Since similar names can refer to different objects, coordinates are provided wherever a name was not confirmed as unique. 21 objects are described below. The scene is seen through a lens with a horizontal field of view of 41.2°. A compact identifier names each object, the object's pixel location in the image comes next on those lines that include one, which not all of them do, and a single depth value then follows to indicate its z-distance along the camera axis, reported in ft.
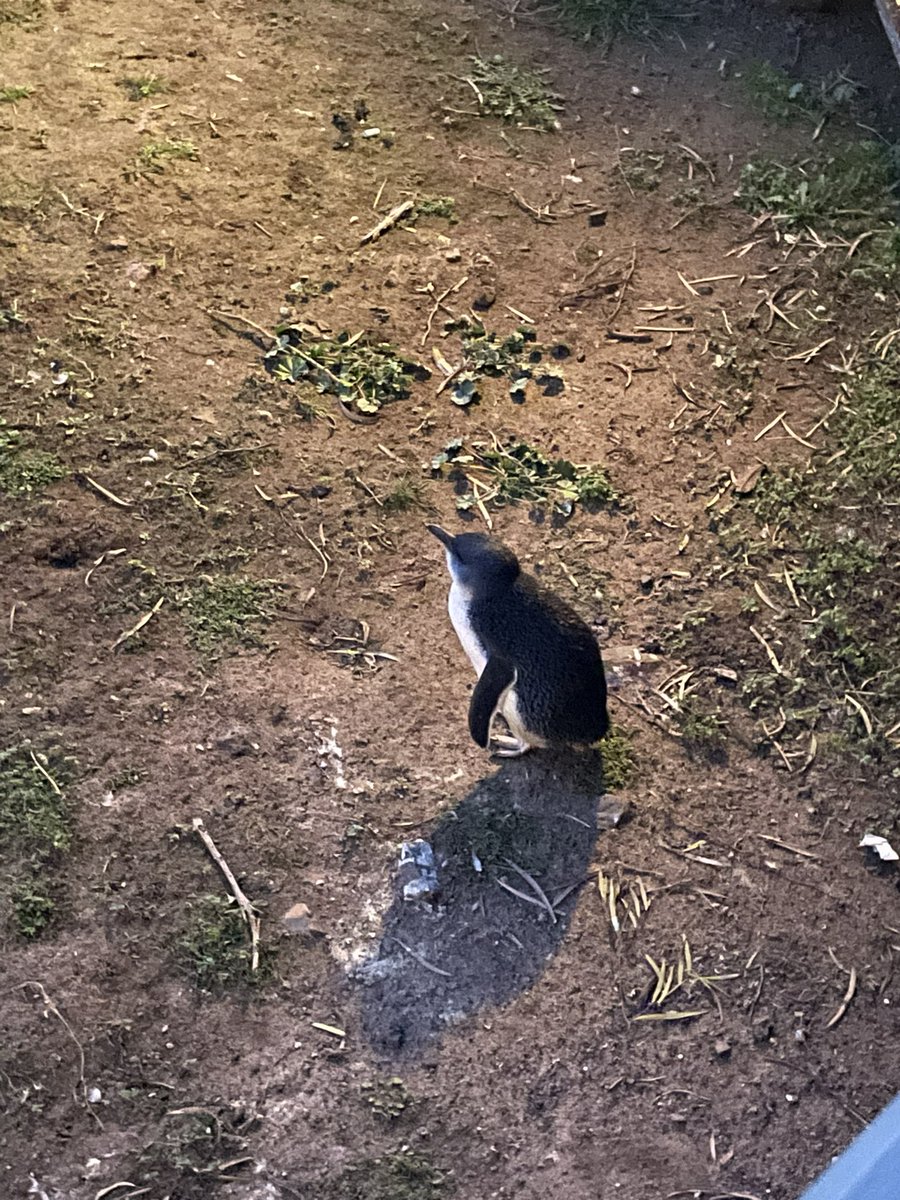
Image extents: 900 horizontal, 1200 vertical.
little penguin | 11.39
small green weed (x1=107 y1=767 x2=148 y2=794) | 11.91
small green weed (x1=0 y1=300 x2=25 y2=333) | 15.72
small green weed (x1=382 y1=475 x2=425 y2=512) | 14.32
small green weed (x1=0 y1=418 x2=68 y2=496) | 14.23
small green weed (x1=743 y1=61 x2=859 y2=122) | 18.83
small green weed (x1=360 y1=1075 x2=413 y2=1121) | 10.02
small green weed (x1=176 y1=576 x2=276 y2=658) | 13.04
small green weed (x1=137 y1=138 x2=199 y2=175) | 17.67
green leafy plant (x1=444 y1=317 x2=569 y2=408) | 15.42
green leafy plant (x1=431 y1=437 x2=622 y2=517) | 14.38
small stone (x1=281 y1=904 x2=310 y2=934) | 11.01
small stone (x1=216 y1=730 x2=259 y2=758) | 12.16
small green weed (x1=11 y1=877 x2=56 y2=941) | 10.91
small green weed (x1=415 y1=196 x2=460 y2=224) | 17.34
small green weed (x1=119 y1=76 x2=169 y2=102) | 18.63
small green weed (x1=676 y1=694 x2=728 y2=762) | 12.32
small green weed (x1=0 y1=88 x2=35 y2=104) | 18.45
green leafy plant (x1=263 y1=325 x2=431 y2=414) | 15.34
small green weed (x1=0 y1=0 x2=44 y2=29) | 19.62
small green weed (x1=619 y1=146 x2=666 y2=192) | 17.84
